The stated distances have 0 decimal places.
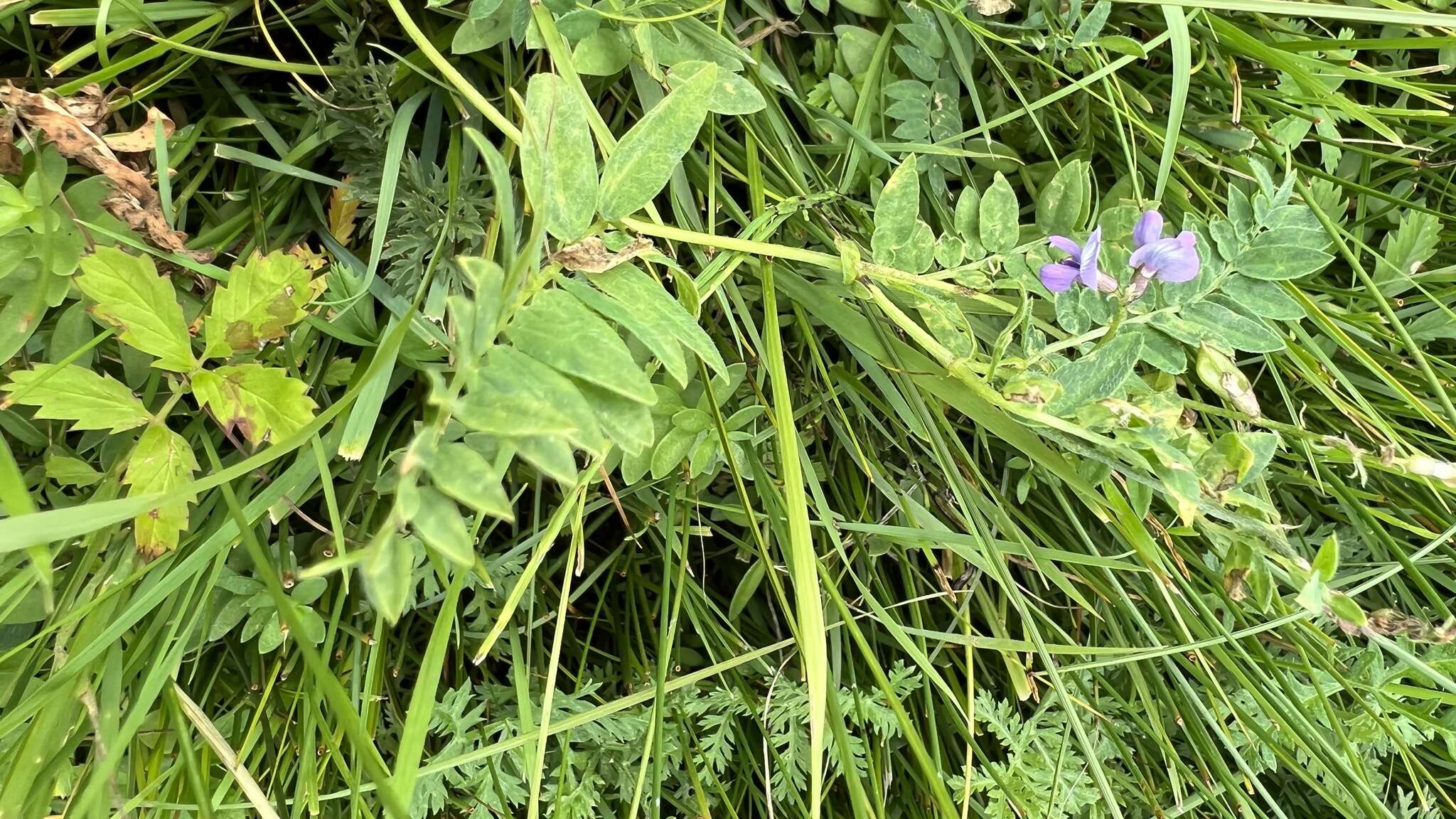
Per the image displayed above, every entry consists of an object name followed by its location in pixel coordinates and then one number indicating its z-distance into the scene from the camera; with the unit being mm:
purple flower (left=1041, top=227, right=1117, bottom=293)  203
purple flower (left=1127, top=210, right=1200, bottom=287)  202
